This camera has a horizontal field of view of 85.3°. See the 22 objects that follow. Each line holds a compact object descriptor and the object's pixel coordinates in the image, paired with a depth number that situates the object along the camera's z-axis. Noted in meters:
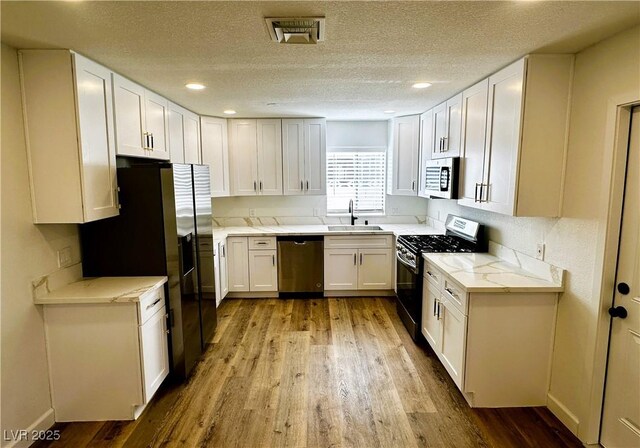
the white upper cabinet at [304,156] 4.55
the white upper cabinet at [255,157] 4.54
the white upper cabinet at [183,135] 3.42
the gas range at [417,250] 3.29
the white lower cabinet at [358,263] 4.40
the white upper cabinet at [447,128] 3.17
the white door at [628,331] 1.82
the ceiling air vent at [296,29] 1.65
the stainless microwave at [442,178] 3.15
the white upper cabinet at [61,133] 2.02
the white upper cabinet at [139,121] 2.48
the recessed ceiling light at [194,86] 2.80
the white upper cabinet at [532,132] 2.19
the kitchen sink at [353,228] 4.78
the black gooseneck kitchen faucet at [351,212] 4.92
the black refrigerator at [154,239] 2.47
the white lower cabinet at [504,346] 2.33
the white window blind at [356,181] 5.04
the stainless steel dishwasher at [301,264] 4.41
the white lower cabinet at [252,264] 4.40
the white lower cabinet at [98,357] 2.20
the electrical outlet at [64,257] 2.34
